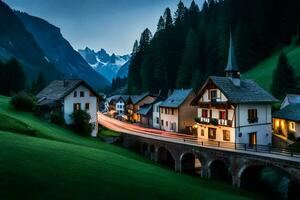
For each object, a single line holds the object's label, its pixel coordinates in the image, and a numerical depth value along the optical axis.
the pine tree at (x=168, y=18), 150.12
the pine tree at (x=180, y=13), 151.32
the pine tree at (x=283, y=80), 70.75
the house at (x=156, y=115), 82.10
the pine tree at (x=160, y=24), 154.09
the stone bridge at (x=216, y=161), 33.80
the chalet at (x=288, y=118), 52.72
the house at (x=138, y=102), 100.06
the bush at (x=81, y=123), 54.72
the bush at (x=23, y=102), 54.03
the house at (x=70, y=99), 57.31
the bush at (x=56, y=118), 54.22
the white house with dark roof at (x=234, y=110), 46.09
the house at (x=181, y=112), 70.50
